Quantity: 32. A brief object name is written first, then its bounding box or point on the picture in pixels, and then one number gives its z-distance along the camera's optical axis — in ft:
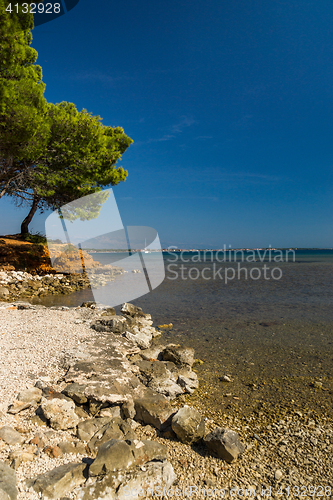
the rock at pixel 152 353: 19.05
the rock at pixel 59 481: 7.38
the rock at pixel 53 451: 8.91
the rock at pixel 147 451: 8.83
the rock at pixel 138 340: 20.64
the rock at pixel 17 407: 10.38
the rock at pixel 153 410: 11.78
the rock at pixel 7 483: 6.74
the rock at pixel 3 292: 36.99
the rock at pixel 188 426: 10.75
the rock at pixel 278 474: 9.10
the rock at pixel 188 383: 15.38
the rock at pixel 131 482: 7.67
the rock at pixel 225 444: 9.77
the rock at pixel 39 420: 10.29
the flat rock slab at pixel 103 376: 12.46
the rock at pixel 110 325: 21.61
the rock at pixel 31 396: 11.03
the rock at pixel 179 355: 18.29
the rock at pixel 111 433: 9.85
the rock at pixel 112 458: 8.11
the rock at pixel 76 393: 12.15
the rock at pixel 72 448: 9.30
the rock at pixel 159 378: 14.80
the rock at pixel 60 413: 10.35
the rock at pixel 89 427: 10.30
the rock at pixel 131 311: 29.22
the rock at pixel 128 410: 12.21
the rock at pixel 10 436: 8.89
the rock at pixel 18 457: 8.07
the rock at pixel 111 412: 11.90
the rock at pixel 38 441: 9.15
